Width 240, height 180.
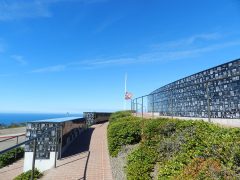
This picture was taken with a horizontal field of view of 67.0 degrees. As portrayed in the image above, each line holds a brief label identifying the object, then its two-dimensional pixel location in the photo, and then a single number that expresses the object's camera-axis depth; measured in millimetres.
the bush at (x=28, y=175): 5501
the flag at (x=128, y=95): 21428
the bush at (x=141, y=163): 4550
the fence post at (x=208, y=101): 5397
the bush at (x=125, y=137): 7288
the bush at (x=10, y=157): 8059
